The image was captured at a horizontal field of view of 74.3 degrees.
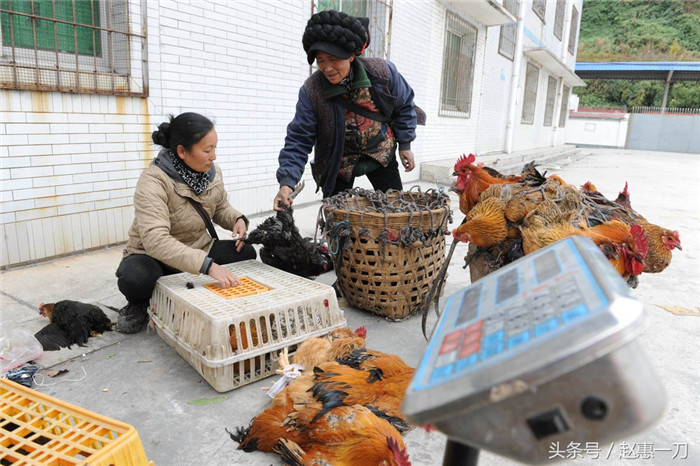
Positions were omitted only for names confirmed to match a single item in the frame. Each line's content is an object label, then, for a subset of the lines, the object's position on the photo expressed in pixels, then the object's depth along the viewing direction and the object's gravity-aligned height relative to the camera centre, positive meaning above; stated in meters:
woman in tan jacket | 2.57 -0.50
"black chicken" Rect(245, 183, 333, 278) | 3.18 -0.80
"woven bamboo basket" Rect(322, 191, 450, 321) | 2.79 -0.73
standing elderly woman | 2.96 +0.14
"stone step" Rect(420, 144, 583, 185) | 9.45 -0.52
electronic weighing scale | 0.54 -0.29
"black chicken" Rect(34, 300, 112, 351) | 2.55 -1.11
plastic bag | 2.30 -1.13
